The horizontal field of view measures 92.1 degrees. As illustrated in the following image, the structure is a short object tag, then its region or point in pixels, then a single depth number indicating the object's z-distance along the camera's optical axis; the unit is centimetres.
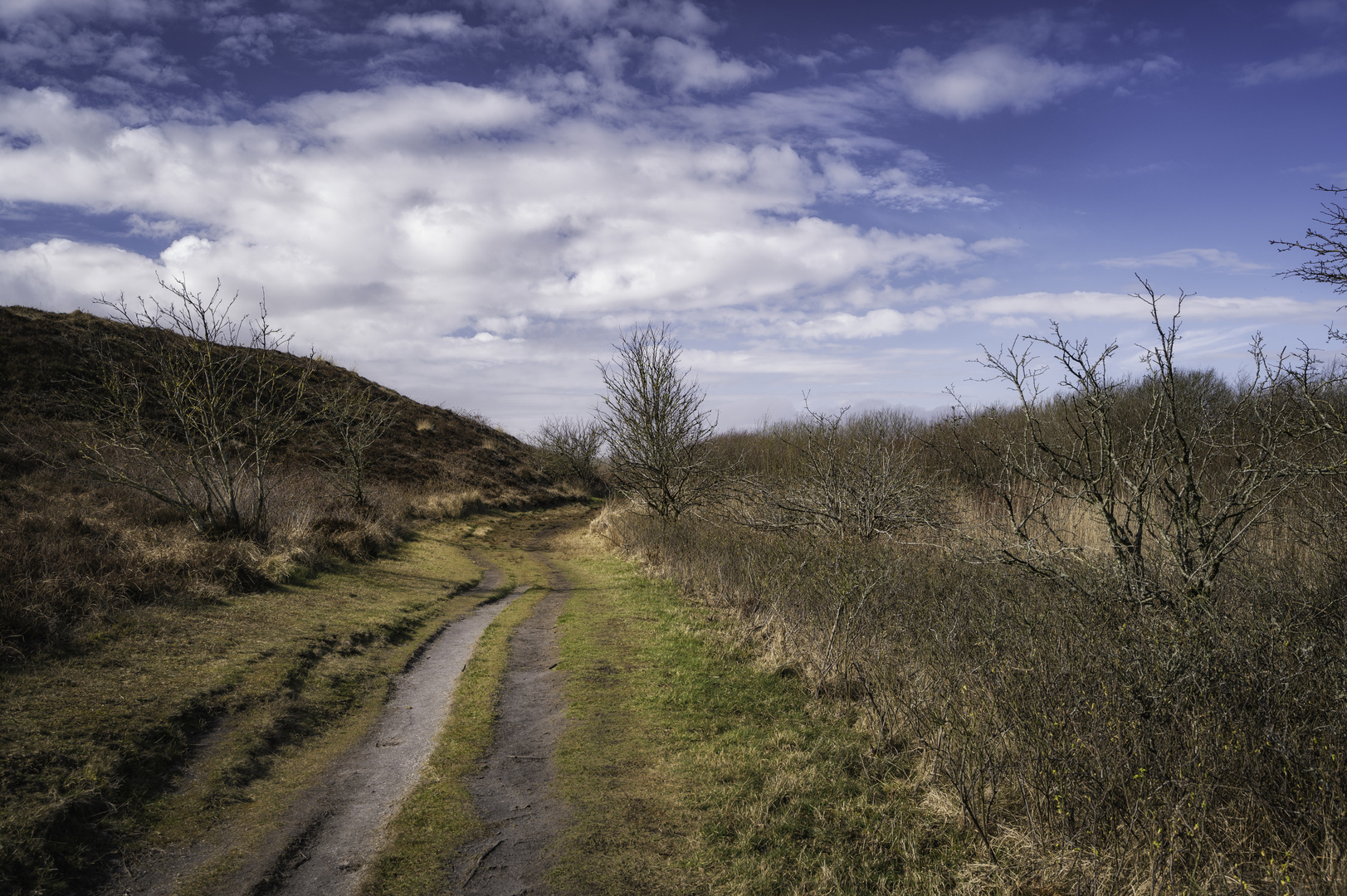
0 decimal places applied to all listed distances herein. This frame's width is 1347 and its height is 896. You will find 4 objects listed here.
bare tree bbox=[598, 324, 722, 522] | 1761
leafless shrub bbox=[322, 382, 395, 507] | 2028
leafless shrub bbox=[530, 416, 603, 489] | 3669
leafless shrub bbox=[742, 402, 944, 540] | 1194
